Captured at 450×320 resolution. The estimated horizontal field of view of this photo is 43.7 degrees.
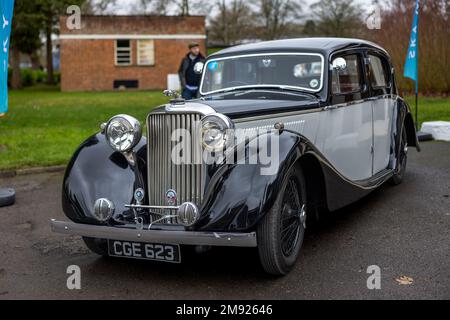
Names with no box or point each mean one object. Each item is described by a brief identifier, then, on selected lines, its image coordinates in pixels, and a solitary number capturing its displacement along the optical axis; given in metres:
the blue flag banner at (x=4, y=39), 6.76
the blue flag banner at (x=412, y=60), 11.25
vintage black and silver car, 3.87
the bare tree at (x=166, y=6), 38.44
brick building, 32.03
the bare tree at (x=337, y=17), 38.72
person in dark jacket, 11.70
